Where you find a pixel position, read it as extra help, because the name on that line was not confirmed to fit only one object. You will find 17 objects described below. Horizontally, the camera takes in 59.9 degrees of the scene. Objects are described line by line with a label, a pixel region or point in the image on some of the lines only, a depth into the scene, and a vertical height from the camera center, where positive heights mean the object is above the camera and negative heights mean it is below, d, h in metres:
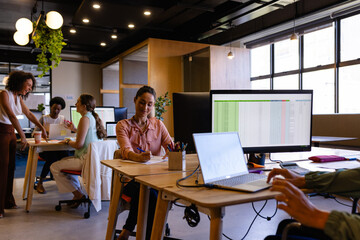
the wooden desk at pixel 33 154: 3.62 -0.45
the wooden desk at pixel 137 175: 1.70 -0.38
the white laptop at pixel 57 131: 4.18 -0.18
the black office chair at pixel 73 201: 3.39 -0.98
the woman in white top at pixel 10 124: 3.49 -0.08
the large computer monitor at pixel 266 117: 1.91 +0.01
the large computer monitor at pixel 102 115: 4.76 +0.04
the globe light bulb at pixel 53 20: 4.18 +1.31
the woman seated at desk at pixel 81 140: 3.54 -0.26
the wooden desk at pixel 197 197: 1.11 -0.29
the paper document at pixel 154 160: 2.02 -0.28
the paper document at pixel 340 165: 1.81 -0.27
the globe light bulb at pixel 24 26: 4.41 +1.30
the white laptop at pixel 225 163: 1.32 -0.21
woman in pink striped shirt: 2.19 -0.14
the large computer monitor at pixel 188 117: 2.07 +0.01
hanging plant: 4.53 +1.14
